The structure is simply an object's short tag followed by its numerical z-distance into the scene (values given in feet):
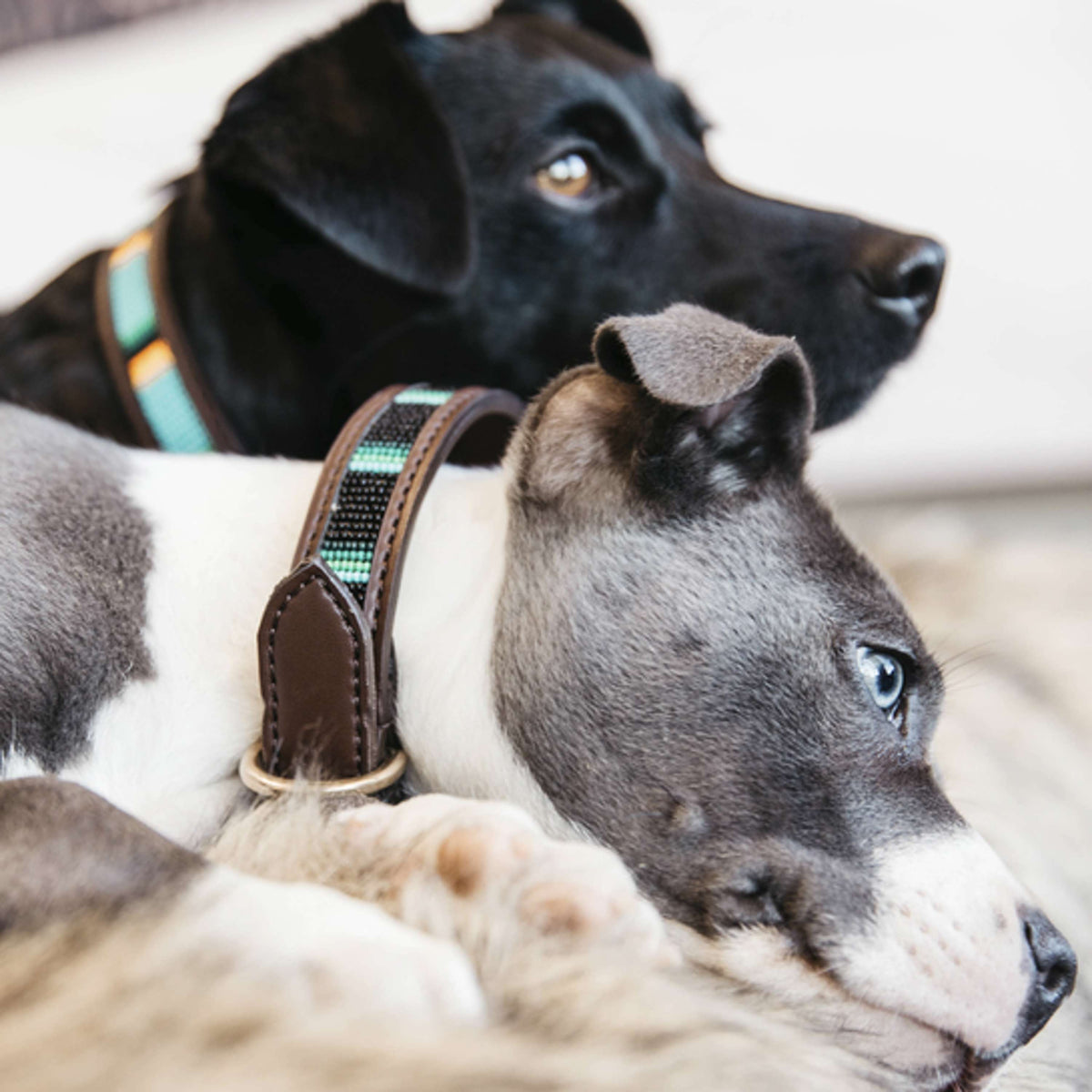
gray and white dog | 1.64
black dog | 2.14
